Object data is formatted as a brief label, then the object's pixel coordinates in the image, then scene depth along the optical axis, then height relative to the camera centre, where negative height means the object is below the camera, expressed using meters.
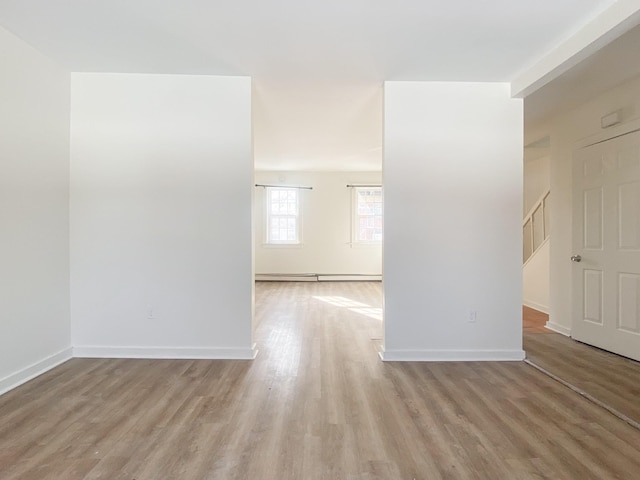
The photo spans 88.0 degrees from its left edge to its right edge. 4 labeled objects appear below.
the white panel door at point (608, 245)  2.96 -0.06
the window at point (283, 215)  7.49 +0.54
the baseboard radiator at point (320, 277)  7.52 -0.87
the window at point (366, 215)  7.55 +0.55
